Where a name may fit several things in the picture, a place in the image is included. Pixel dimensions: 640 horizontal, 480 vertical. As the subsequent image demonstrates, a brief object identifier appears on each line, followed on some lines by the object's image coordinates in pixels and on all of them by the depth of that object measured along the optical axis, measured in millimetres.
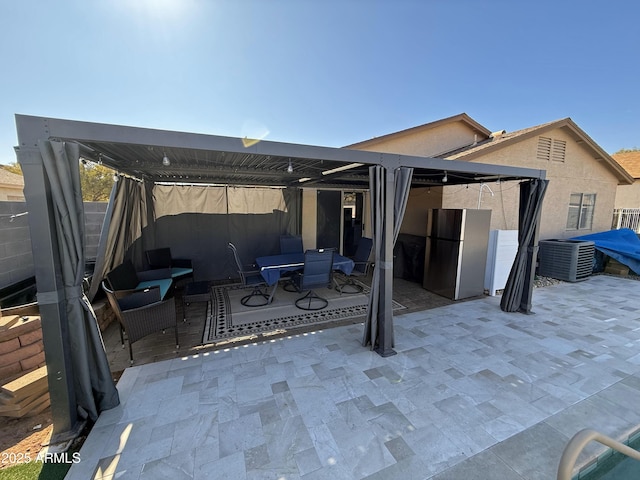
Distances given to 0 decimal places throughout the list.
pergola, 1842
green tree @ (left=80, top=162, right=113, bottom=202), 13902
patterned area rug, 3729
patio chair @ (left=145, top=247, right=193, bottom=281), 4992
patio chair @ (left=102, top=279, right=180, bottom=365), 2797
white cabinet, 5281
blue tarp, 6949
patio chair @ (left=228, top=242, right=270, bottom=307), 4371
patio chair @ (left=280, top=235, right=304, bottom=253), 5836
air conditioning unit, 6527
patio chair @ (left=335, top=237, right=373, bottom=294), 5297
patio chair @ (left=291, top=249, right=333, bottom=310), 4020
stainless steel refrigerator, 4891
